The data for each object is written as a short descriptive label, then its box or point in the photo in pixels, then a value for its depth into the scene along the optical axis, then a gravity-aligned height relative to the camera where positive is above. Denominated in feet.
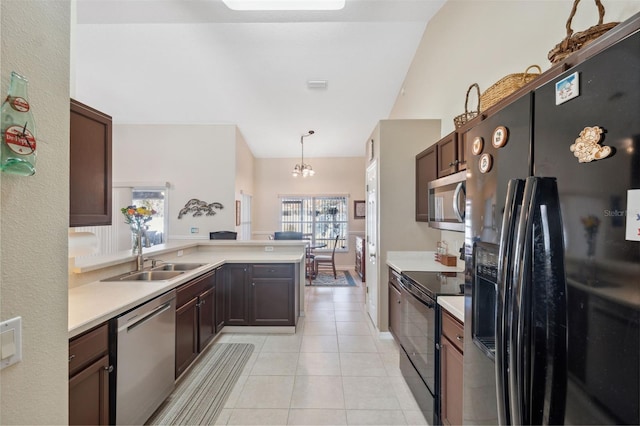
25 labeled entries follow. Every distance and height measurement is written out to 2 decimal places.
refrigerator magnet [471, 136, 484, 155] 3.51 +0.89
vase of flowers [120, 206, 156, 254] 8.56 -0.23
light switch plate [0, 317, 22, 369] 2.14 -1.04
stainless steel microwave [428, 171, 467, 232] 6.52 +0.31
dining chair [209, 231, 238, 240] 16.65 -1.35
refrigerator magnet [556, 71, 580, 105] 2.20 +1.04
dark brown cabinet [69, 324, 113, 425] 4.26 -2.72
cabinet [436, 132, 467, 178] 6.95 +1.60
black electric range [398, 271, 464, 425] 5.87 -2.88
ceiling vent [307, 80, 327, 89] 14.97 +7.11
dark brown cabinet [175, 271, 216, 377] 7.59 -3.27
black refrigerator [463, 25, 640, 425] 1.84 -0.30
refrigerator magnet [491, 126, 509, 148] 3.04 +0.88
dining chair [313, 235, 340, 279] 21.38 -3.79
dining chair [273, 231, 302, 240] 18.57 -1.55
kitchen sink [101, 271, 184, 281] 8.13 -1.96
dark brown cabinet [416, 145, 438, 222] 8.83 +1.30
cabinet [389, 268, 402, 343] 8.70 -3.08
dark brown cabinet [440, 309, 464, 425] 4.90 -2.95
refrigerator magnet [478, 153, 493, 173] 3.28 +0.62
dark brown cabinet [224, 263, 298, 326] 11.05 -3.31
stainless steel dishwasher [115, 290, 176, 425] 5.26 -3.15
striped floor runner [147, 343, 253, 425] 6.53 -4.85
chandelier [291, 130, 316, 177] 20.37 +3.36
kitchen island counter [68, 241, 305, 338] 4.94 -1.79
